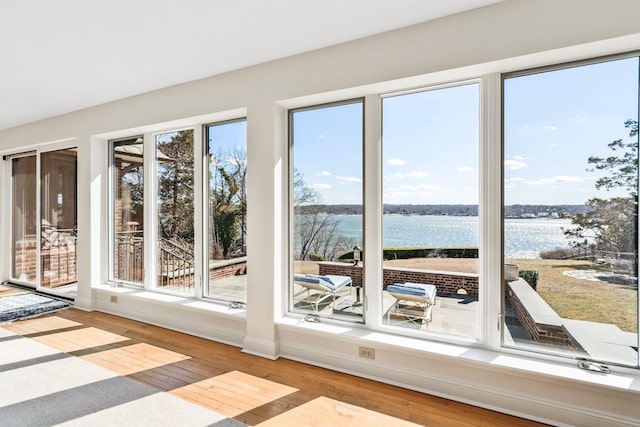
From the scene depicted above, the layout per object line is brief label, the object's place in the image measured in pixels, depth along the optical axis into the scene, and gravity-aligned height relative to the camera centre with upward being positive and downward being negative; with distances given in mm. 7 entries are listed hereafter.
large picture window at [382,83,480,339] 2508 +5
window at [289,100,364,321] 2924 +1
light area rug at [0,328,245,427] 2107 -1331
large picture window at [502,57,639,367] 2051 -11
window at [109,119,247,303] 3582 -1
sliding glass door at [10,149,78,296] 4914 -136
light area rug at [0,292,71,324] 4082 -1270
